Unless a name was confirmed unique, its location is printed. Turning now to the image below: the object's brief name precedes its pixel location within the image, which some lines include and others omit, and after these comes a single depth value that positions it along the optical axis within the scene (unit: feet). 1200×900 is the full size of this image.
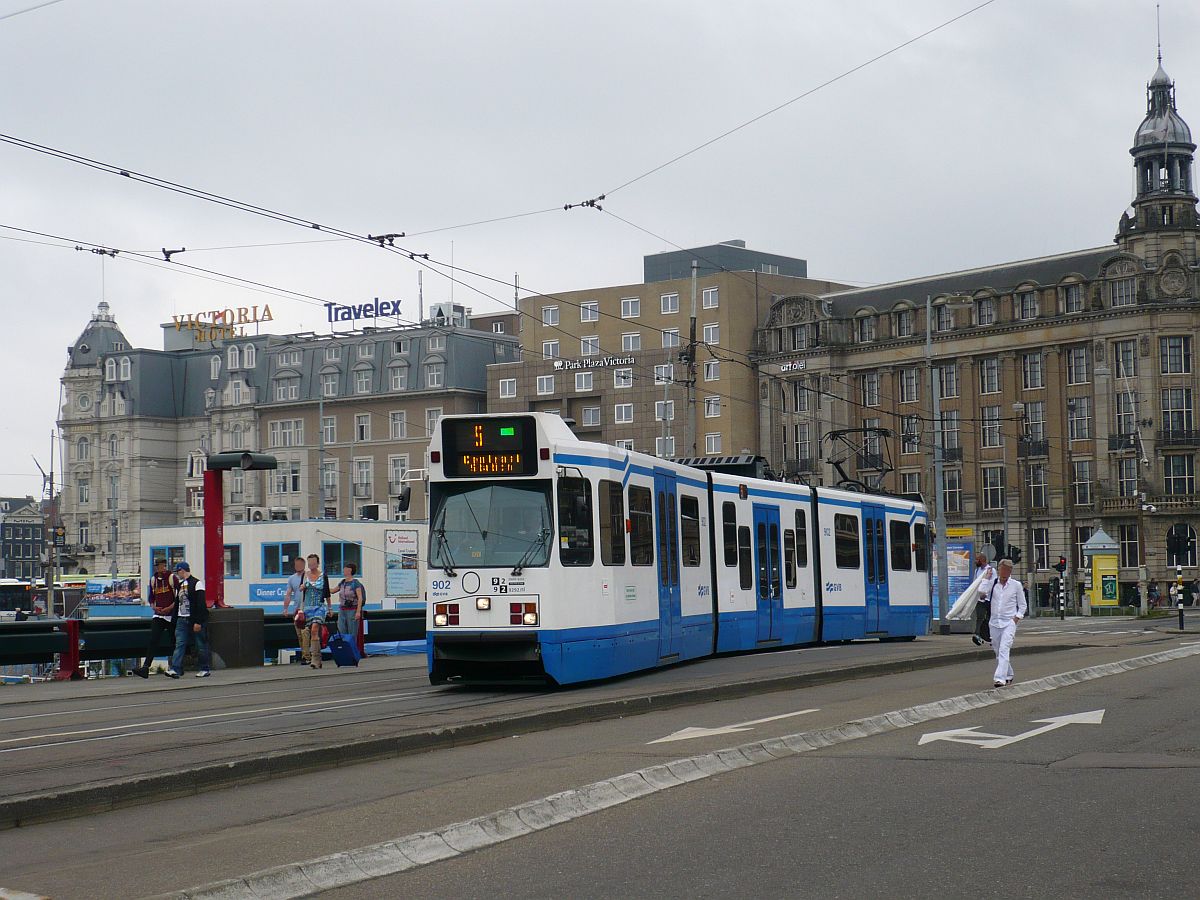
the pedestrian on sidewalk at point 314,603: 80.07
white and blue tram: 58.13
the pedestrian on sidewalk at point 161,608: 74.18
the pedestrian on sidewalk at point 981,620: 88.89
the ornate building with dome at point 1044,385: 259.60
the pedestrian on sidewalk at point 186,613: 73.97
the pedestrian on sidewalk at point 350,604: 82.38
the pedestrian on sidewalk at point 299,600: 81.61
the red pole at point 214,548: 82.02
